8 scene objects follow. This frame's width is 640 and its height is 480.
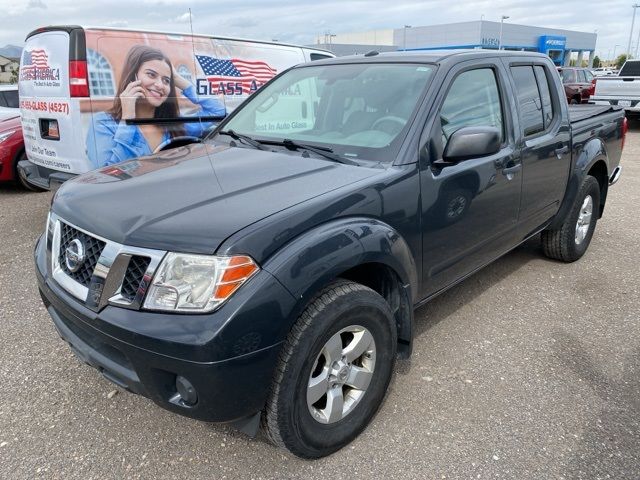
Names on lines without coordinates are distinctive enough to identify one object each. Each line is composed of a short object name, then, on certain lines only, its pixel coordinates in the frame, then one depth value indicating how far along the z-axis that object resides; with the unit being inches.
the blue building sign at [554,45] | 2123.5
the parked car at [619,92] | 563.1
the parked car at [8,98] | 359.4
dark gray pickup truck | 77.4
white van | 197.6
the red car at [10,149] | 291.1
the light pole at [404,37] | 2193.0
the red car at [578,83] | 710.5
